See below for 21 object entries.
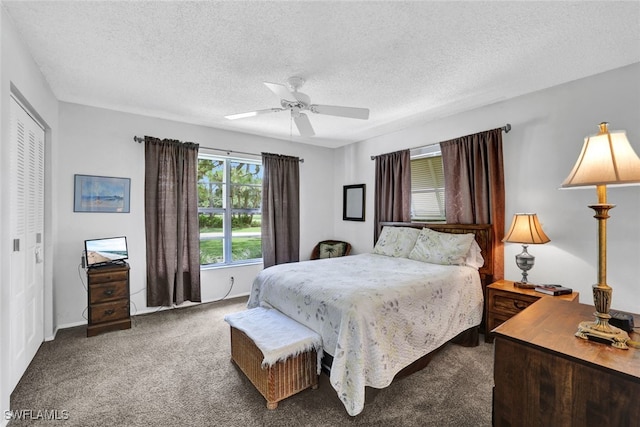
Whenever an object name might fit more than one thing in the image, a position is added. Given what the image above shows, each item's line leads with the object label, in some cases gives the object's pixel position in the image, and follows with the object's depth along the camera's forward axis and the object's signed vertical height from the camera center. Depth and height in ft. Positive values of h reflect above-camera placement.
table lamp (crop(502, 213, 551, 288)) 8.48 -0.74
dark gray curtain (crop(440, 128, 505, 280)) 10.16 +1.13
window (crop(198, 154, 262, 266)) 13.88 +0.15
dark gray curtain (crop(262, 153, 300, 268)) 14.92 +0.20
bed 6.06 -2.43
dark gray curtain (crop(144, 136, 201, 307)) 11.89 -0.38
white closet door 6.79 -0.65
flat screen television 10.08 -1.38
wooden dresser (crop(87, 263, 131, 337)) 9.80 -3.03
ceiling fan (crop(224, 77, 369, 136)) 7.92 +3.05
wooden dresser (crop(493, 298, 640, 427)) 3.20 -2.07
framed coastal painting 10.70 +0.78
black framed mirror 15.93 +0.60
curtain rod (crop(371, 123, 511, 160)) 9.95 +2.97
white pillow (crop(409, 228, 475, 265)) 9.87 -1.30
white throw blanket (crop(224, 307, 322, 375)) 6.14 -2.88
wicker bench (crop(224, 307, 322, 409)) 6.17 -3.28
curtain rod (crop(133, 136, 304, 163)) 11.66 +3.07
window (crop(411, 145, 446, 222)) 12.35 +1.22
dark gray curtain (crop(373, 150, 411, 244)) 13.25 +1.15
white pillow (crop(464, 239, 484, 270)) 9.95 -1.63
